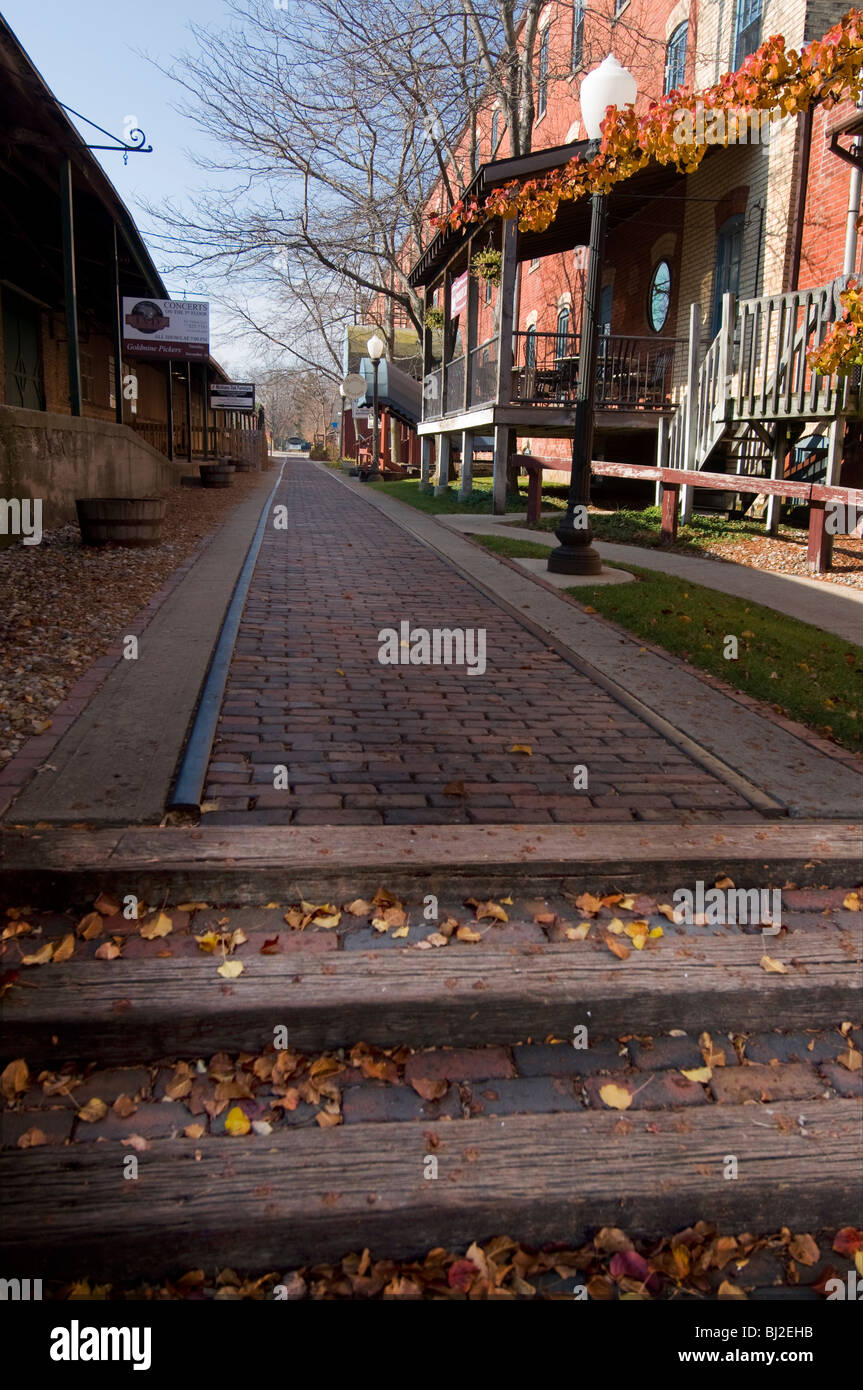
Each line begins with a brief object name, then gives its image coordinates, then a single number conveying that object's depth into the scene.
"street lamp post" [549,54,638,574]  9.34
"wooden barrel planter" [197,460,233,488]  23.70
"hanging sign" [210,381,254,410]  36.41
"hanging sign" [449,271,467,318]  18.38
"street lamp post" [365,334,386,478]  28.12
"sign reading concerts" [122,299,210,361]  18.81
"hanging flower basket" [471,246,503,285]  17.84
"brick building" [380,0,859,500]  13.93
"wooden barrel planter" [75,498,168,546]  10.40
